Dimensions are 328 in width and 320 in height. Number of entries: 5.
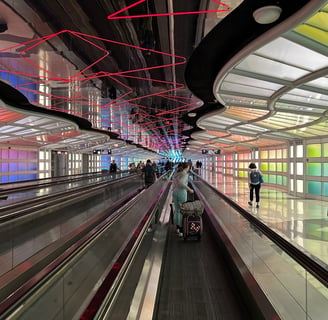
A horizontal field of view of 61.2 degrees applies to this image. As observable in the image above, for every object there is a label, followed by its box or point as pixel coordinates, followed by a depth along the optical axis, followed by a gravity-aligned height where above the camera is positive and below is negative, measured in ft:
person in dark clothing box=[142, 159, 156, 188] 51.47 -2.70
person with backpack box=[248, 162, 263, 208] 44.65 -2.87
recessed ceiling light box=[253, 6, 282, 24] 17.97 +9.80
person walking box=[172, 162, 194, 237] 24.44 -2.78
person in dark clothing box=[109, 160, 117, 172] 83.74 -2.20
